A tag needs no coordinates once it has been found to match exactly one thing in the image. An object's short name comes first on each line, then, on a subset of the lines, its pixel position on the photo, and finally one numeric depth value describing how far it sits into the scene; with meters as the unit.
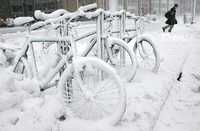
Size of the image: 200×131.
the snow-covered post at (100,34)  4.04
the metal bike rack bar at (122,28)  5.39
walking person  16.25
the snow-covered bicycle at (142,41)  5.55
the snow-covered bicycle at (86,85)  3.23
